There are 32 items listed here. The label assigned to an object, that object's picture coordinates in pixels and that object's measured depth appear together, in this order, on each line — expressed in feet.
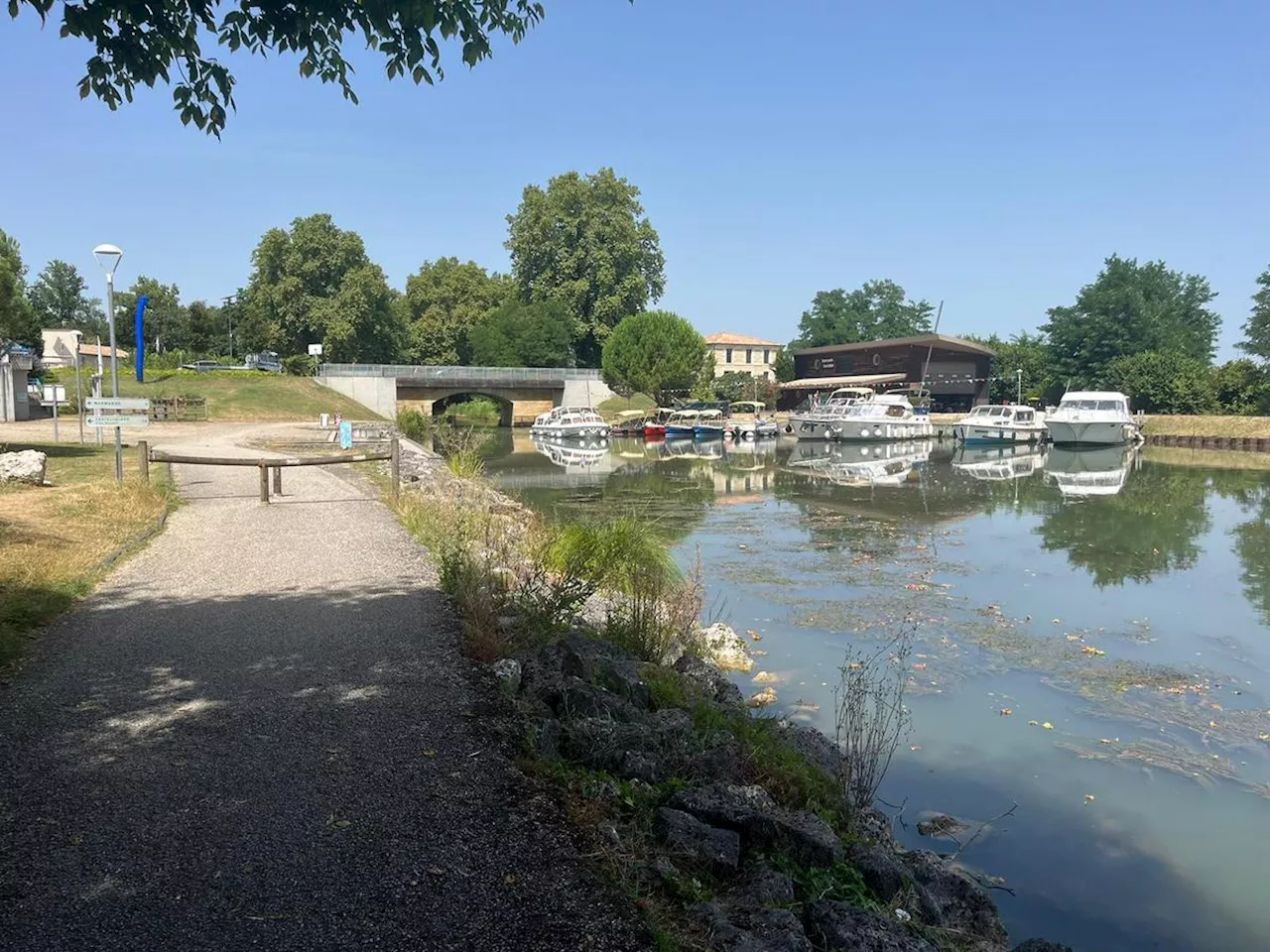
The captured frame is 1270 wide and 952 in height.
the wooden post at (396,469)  55.42
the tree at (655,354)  221.05
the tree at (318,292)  239.71
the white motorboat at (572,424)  182.19
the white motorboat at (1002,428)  166.91
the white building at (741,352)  400.67
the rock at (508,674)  20.65
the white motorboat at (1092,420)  164.14
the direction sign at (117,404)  51.60
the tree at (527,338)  240.12
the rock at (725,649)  34.01
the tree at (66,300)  334.17
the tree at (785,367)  297.33
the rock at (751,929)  12.16
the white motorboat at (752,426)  183.42
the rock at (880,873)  15.46
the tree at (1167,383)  201.57
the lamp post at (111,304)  53.52
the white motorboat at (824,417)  174.09
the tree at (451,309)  282.97
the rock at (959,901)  16.90
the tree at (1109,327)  234.79
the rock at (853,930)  13.00
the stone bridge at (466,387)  206.39
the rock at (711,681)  26.50
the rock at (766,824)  15.38
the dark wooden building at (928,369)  244.01
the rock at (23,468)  52.49
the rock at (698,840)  14.52
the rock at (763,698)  29.99
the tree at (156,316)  291.79
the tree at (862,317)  338.75
